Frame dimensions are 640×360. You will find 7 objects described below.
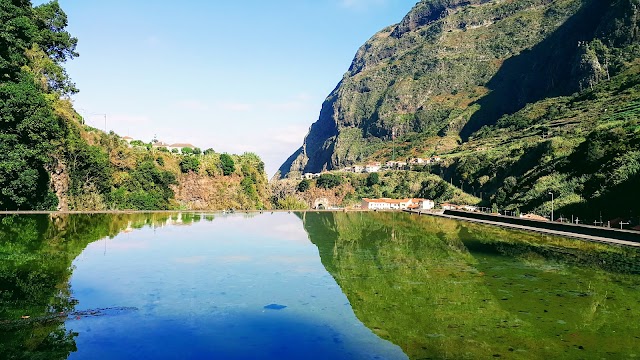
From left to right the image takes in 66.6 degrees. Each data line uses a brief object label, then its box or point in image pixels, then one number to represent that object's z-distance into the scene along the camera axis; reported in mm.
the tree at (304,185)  141588
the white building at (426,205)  98900
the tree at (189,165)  79875
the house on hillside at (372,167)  172250
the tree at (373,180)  139000
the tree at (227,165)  86375
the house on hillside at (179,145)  139625
